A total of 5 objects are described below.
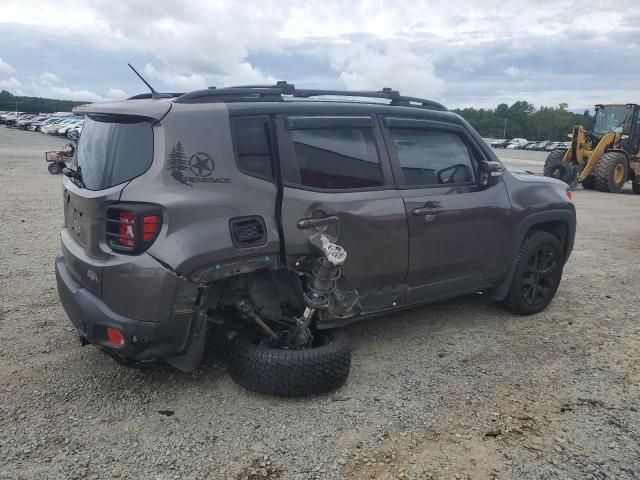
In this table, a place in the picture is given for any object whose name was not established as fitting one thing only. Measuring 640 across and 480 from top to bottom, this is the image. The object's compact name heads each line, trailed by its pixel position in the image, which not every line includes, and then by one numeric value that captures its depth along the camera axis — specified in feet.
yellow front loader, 53.72
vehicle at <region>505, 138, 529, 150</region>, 237.04
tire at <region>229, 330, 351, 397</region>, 10.92
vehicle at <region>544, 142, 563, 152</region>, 219.53
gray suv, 10.01
